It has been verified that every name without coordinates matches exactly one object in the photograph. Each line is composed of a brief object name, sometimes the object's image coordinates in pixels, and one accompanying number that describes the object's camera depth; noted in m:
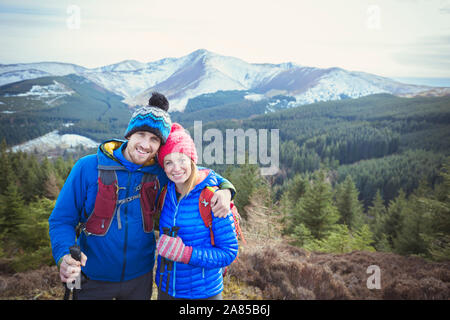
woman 2.31
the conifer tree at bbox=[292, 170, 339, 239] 16.92
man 2.28
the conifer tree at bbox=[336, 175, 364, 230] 27.12
